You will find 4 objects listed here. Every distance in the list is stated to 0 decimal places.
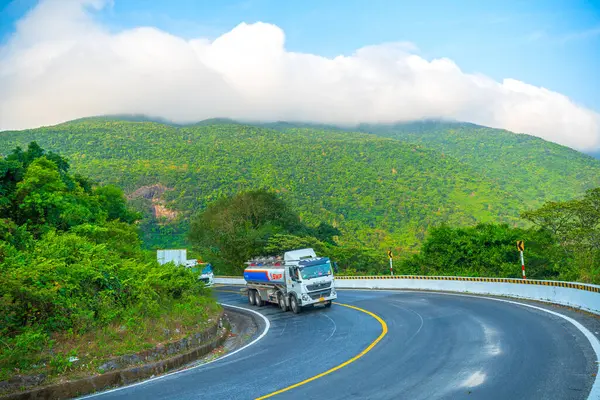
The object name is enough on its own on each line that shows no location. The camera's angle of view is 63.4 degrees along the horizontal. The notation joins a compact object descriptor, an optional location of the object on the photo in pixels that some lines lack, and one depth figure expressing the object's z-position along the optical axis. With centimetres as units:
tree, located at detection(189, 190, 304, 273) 6372
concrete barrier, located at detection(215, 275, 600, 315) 1623
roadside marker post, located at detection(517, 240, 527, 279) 2272
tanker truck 2250
